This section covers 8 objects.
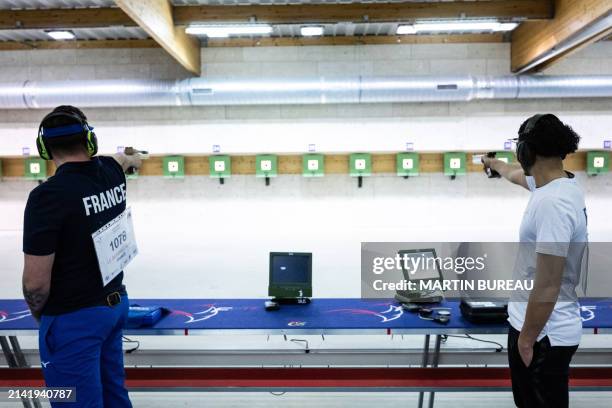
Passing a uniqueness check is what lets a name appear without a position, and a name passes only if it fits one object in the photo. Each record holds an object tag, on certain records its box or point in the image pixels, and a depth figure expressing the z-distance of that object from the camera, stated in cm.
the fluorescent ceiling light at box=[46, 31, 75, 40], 574
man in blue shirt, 142
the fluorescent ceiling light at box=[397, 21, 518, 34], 518
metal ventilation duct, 613
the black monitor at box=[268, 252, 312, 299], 261
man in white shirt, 135
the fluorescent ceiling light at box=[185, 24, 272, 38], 524
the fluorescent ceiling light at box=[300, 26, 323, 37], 581
